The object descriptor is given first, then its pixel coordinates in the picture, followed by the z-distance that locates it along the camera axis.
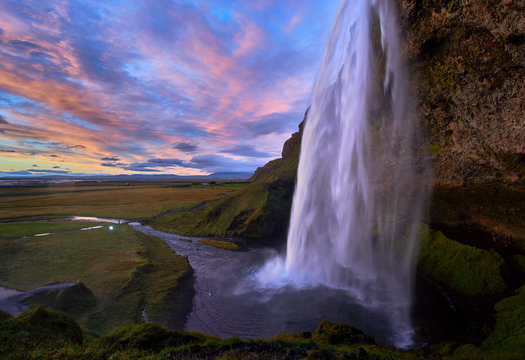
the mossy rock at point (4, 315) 10.53
